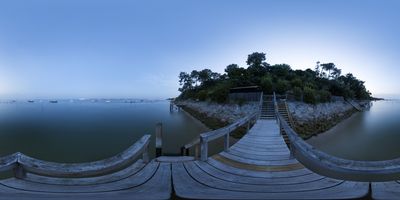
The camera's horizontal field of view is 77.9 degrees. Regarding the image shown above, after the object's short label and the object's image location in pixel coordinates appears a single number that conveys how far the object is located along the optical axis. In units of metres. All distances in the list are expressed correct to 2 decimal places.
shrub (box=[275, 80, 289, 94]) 27.89
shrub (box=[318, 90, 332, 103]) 26.82
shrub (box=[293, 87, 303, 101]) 23.50
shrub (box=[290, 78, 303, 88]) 28.91
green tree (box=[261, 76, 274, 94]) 28.59
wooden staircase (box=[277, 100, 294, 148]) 16.54
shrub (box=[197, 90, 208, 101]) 39.99
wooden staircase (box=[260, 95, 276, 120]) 16.19
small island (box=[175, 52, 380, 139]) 22.06
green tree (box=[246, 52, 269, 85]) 35.97
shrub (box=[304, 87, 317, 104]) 23.80
